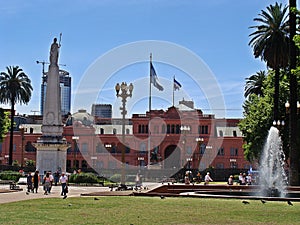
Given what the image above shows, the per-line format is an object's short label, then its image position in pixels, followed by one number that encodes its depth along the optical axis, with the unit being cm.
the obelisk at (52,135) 5122
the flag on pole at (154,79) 6481
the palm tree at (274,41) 5216
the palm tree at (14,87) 8250
